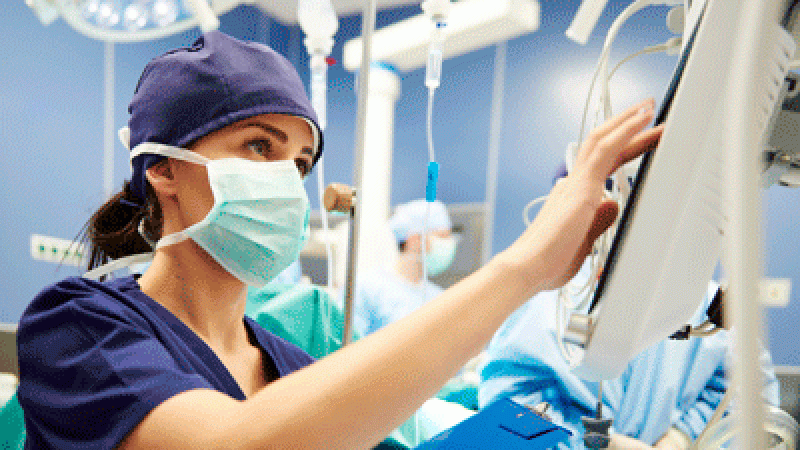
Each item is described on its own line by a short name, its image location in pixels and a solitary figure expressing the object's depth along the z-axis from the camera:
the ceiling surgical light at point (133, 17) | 1.16
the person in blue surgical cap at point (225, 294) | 0.46
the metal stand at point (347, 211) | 0.80
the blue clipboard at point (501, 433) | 0.62
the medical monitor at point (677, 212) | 0.39
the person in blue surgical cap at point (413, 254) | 2.92
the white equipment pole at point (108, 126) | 2.72
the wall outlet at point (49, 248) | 2.44
